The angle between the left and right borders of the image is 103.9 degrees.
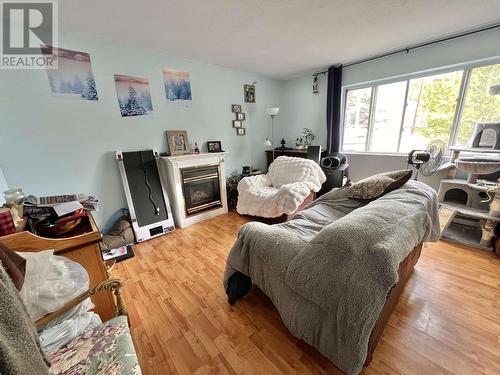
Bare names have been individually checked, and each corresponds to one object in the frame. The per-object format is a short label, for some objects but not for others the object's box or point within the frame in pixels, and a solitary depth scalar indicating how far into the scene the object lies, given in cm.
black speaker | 341
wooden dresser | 97
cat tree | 200
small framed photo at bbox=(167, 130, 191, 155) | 284
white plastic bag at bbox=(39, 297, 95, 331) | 92
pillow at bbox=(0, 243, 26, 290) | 75
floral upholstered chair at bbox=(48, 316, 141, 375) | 77
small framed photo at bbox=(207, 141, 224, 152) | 329
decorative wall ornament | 369
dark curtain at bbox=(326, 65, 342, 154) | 338
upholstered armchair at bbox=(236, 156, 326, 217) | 249
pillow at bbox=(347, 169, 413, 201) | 165
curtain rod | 221
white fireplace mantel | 273
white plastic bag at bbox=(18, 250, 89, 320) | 85
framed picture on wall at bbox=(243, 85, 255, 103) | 362
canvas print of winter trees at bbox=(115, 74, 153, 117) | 240
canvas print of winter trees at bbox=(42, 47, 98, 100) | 202
